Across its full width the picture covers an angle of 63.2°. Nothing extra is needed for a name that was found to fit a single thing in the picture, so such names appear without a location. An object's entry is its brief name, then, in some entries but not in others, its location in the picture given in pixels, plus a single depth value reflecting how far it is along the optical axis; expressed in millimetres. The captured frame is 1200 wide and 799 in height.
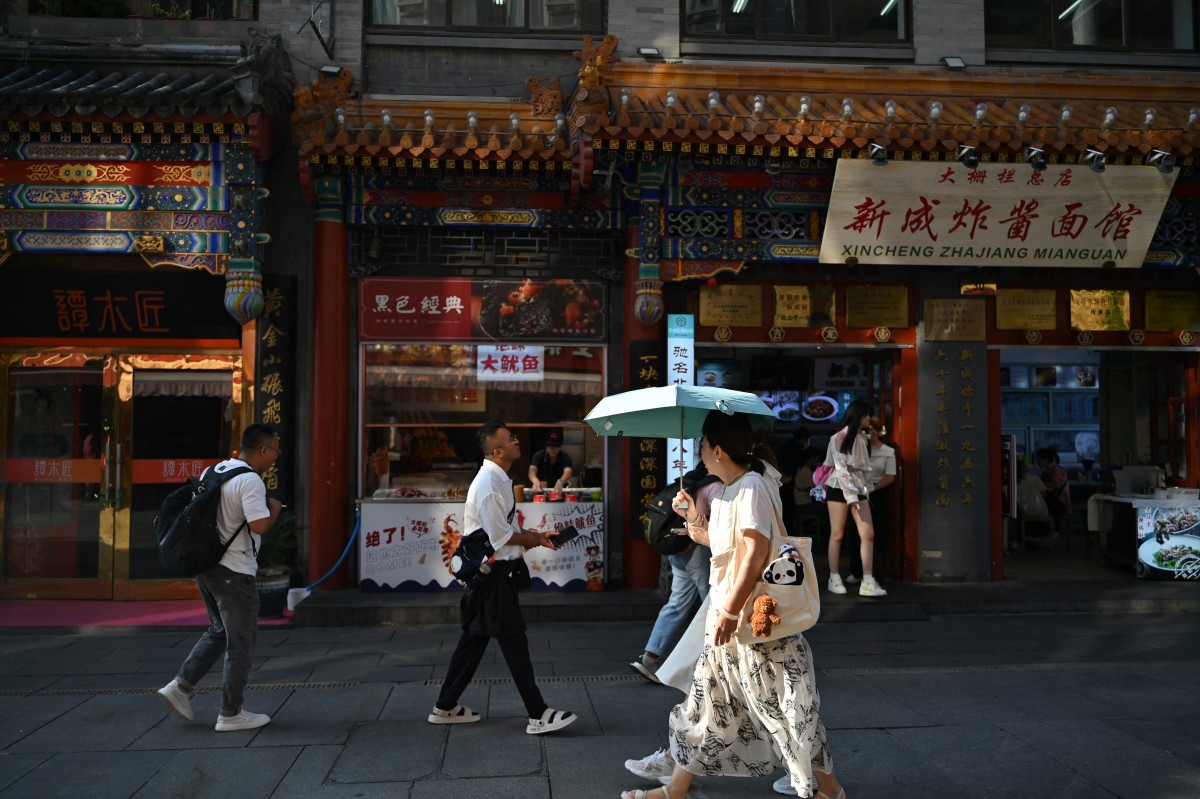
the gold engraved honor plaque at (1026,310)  10562
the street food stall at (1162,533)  10523
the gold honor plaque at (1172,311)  10758
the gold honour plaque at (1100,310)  10648
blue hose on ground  9430
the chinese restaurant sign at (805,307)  10406
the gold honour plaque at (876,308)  10492
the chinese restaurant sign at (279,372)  9734
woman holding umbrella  4262
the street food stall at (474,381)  10125
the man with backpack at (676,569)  6336
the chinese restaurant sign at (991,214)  9672
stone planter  9016
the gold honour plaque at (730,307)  10352
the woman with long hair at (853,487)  9672
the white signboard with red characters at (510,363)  10242
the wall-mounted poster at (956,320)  10414
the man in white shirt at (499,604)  5602
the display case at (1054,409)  16844
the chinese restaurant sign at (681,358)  9898
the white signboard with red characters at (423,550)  9672
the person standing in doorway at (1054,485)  13875
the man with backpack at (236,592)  5719
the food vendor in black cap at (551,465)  10195
